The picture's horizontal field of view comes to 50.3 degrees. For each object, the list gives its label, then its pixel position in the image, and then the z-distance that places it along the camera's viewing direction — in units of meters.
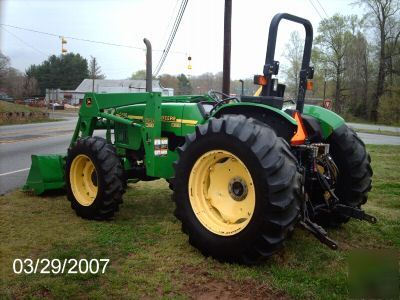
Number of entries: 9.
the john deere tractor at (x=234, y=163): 3.77
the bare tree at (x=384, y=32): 47.00
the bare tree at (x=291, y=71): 41.97
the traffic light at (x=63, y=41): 27.19
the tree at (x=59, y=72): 88.00
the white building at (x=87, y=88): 85.00
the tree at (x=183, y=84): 86.97
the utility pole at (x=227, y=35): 14.75
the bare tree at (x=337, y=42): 53.67
